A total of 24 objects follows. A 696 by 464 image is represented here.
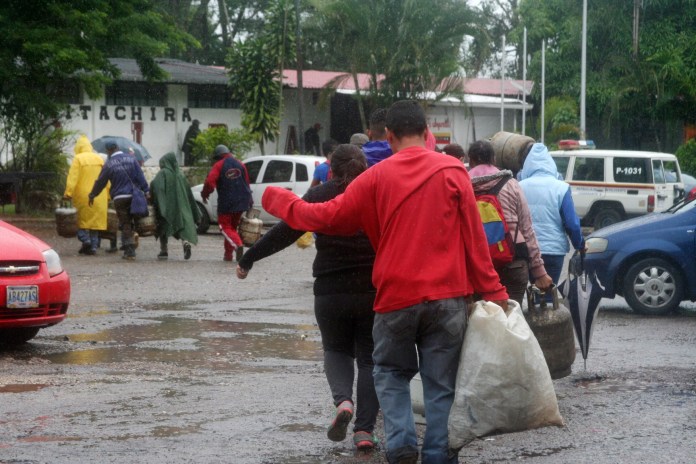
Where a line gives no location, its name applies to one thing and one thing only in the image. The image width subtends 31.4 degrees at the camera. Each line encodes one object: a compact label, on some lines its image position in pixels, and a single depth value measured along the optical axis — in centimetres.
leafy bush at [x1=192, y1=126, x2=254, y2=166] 3212
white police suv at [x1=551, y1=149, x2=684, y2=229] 2580
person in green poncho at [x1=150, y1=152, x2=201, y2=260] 1878
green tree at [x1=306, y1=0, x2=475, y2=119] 3881
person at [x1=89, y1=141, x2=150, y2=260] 1862
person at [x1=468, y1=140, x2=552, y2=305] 793
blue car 1317
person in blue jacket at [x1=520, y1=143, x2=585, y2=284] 905
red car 980
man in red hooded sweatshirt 536
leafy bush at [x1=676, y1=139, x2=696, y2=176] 3888
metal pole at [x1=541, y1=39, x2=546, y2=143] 4216
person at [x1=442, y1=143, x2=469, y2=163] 1276
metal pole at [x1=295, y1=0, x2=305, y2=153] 3653
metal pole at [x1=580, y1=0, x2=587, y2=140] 3937
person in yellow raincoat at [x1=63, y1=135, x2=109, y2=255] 1944
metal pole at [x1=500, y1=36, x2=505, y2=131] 4334
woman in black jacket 643
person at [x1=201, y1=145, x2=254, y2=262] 1867
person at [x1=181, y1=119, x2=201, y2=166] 3725
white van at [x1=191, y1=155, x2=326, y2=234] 2516
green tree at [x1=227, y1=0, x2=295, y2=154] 3731
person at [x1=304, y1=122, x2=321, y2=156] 4197
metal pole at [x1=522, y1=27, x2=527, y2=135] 4347
